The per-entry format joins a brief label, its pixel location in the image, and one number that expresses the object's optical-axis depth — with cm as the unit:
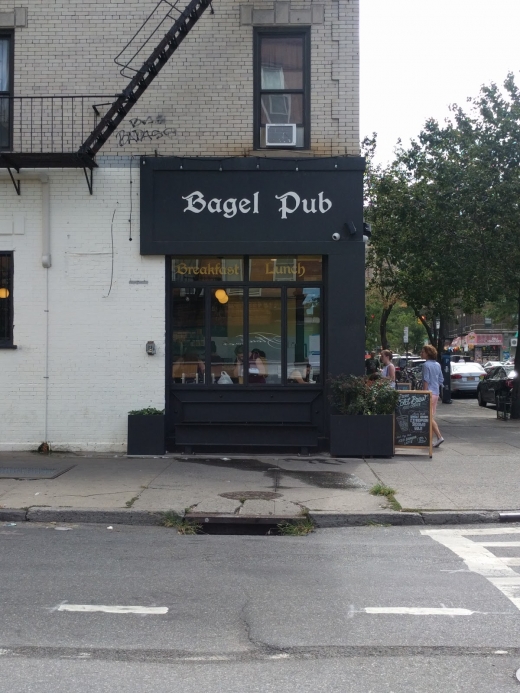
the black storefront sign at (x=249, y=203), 1305
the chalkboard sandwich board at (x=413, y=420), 1301
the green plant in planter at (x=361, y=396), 1258
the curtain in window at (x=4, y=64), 1324
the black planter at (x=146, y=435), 1272
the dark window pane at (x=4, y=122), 1319
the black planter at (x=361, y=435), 1260
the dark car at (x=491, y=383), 2498
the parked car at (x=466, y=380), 3262
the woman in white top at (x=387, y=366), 1543
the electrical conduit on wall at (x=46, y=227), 1301
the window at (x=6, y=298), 1316
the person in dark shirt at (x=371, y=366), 2134
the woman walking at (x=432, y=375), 1436
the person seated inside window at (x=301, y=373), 1334
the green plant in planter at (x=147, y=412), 1278
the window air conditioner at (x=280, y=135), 1305
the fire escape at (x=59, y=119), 1288
